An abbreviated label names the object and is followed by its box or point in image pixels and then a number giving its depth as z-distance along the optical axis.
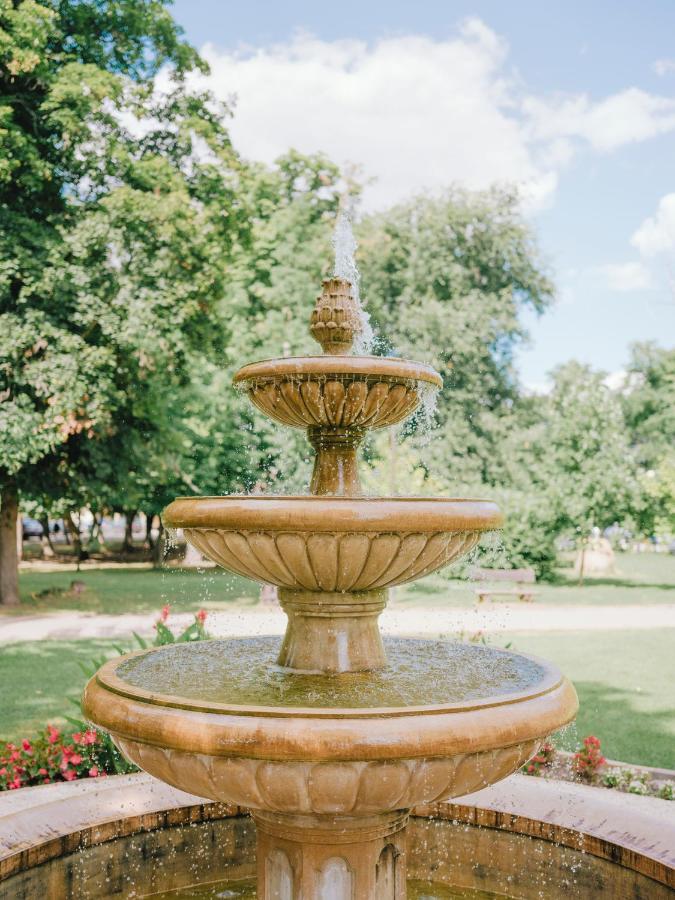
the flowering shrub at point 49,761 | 6.43
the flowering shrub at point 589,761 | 7.11
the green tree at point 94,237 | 17.16
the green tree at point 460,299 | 31.02
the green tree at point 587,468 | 26.64
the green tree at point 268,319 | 28.09
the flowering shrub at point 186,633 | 7.76
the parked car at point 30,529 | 51.78
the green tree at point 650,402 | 54.00
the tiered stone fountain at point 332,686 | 3.16
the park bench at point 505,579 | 22.28
